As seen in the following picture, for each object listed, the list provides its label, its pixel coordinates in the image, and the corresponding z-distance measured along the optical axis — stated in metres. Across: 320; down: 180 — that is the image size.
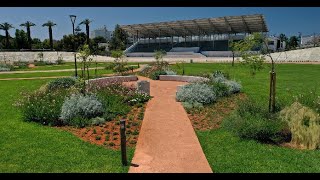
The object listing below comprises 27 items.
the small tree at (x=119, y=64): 20.70
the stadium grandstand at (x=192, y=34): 50.67
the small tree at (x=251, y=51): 7.59
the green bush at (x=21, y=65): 35.17
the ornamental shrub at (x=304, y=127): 6.02
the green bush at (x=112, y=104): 8.34
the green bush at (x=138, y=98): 10.05
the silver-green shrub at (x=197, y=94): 10.14
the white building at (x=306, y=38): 109.00
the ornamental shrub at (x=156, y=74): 18.11
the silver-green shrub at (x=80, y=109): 7.90
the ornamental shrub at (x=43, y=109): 8.04
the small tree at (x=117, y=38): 74.25
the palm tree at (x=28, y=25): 69.48
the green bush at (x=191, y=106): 9.57
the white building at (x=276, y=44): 60.13
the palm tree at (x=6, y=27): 69.23
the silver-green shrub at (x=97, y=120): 7.65
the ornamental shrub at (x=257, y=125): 6.39
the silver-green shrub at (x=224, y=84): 11.19
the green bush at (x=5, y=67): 30.94
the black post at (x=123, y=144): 5.05
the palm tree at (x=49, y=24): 70.34
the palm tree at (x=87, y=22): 66.26
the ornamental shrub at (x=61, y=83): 12.79
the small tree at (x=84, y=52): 12.42
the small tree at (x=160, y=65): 21.10
